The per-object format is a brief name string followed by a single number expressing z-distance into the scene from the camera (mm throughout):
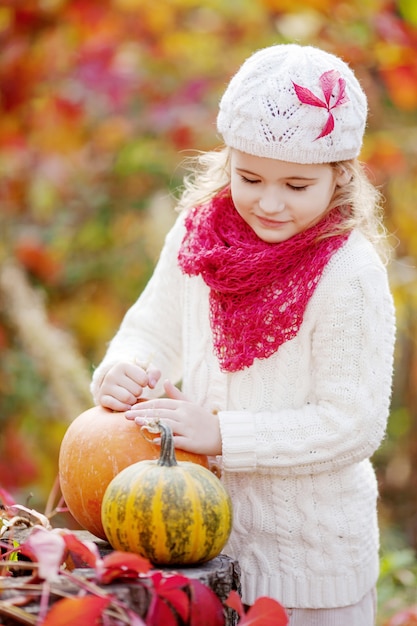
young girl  2321
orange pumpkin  2275
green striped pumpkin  2104
